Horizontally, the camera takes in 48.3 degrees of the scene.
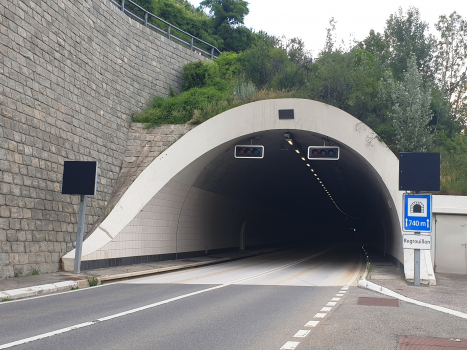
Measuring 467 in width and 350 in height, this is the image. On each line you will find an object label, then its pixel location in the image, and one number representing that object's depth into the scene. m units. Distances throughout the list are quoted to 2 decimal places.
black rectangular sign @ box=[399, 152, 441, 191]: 16.41
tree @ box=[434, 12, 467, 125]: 39.19
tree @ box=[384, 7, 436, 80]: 36.41
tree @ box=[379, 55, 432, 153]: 24.28
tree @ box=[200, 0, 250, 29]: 57.94
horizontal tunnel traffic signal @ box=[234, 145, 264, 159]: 23.39
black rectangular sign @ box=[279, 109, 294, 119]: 22.97
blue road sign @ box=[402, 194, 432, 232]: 16.20
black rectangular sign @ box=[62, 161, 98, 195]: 17.52
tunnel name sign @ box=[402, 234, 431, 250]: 15.98
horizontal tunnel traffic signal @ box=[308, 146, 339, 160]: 22.73
